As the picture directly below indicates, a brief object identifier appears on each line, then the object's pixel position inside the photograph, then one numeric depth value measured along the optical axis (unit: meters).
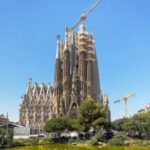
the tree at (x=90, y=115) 57.81
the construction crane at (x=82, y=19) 89.24
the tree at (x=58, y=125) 59.64
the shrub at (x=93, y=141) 47.77
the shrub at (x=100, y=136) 50.39
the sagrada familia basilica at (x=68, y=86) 75.34
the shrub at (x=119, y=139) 47.38
